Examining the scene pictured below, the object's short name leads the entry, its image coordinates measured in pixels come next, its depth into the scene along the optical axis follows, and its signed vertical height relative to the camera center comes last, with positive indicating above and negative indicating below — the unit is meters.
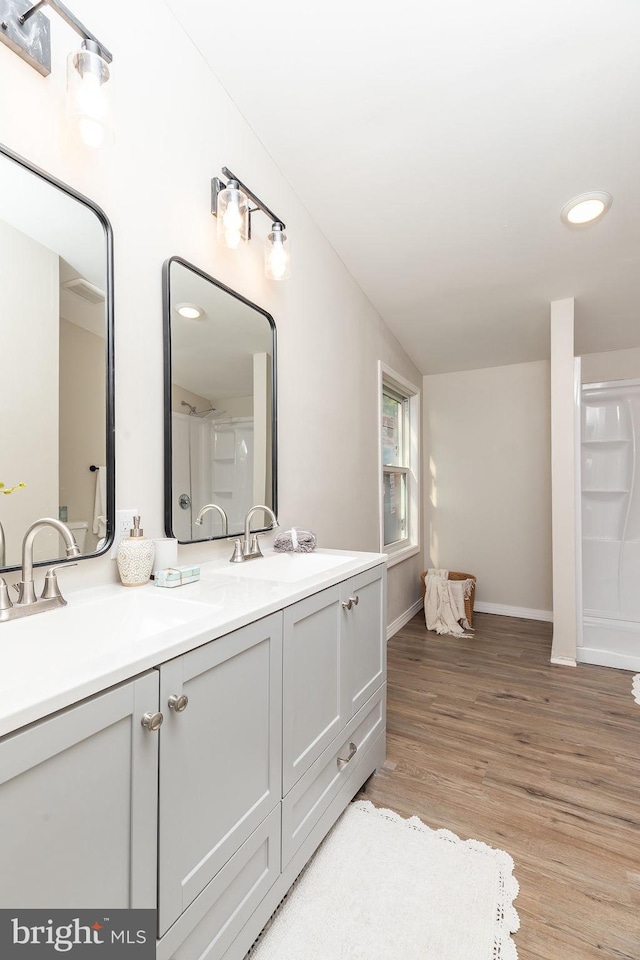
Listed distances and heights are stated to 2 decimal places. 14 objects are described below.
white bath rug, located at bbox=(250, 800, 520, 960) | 1.12 -1.12
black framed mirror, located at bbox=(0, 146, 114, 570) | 1.03 +0.31
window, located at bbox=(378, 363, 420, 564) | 3.61 +0.17
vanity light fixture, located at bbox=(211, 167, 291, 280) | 1.60 +0.99
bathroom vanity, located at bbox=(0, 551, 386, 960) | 0.63 -0.48
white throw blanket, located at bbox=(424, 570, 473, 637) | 3.53 -0.91
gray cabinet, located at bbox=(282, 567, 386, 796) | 1.21 -0.55
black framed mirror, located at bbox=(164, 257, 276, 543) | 1.46 +0.29
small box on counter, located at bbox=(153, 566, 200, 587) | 1.23 -0.24
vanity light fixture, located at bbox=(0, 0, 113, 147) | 1.02 +0.99
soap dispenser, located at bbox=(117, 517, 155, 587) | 1.21 -0.19
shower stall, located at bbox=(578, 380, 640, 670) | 3.30 -0.16
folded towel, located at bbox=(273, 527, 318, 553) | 1.89 -0.23
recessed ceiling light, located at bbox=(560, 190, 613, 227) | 2.09 +1.30
